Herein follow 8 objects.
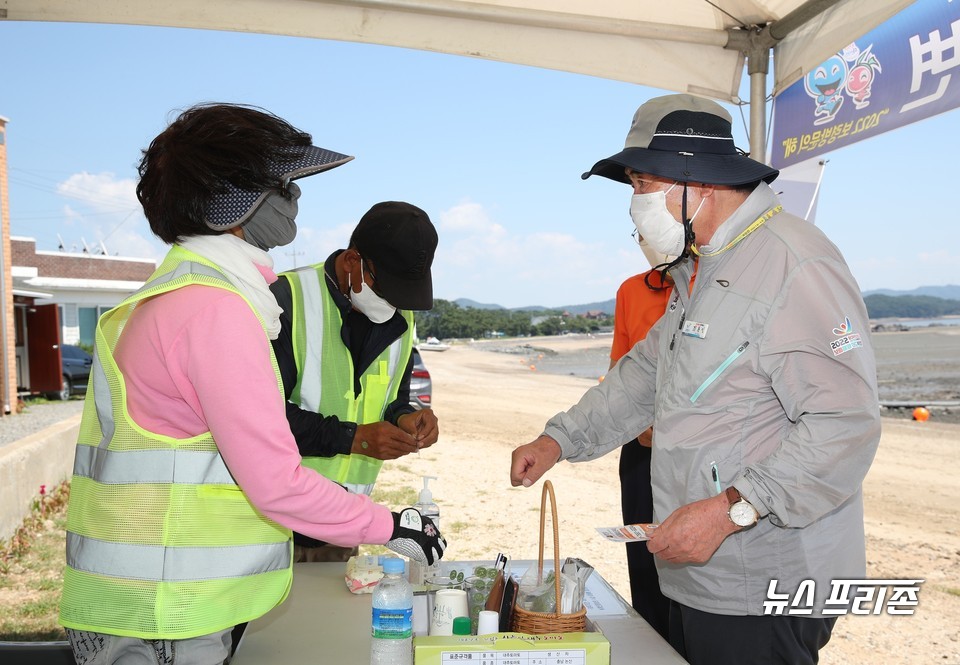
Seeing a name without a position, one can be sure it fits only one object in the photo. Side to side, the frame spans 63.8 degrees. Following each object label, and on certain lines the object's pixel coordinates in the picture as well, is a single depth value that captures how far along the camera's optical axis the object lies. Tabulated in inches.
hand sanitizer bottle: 88.9
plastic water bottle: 66.8
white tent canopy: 133.0
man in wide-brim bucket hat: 72.8
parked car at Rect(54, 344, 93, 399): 776.9
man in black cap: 104.0
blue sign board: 116.9
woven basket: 67.3
